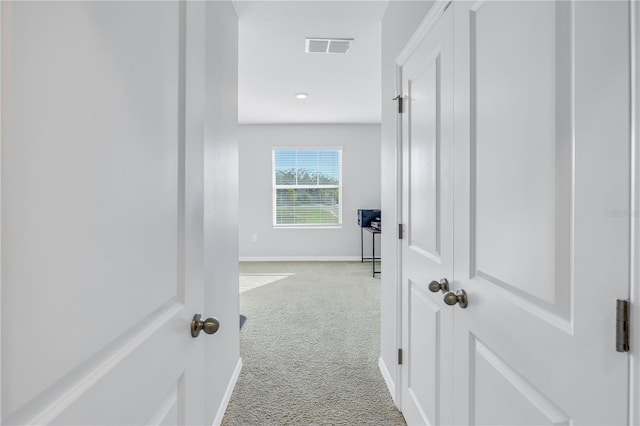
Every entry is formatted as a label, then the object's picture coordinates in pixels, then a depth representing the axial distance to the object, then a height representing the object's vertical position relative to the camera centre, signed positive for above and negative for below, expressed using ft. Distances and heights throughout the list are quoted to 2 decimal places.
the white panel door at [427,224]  4.54 -0.21
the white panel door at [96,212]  1.35 -0.02
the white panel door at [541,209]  2.08 +0.00
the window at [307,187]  22.47 +1.40
